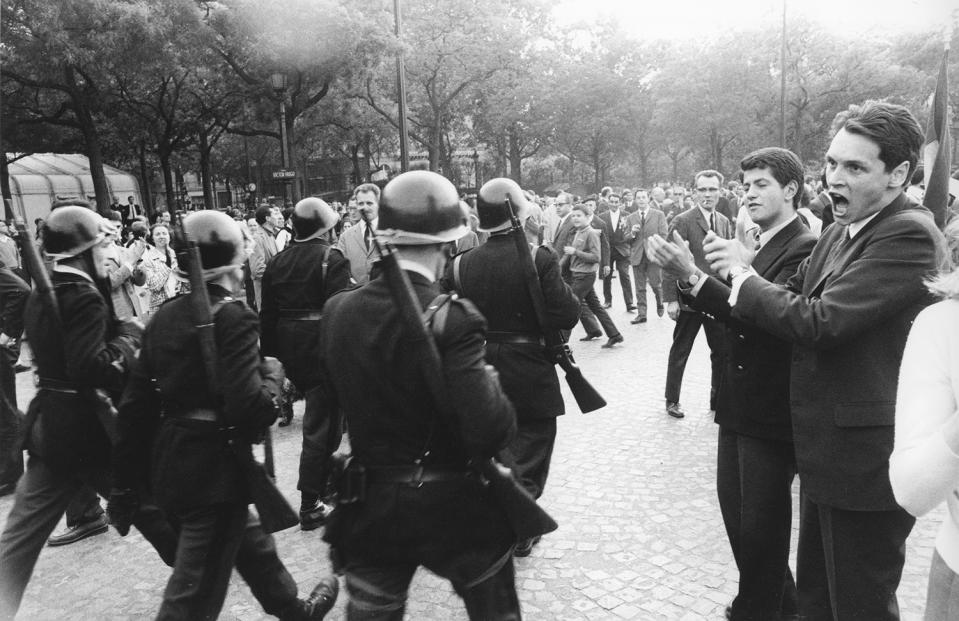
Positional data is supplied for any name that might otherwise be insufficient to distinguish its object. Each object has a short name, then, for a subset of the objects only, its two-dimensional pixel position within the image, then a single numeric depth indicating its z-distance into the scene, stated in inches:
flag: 114.8
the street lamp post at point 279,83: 562.9
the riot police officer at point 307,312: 191.0
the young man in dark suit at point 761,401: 118.8
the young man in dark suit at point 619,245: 494.9
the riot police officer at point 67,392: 137.3
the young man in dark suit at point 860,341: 94.5
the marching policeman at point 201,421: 113.0
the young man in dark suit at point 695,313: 245.9
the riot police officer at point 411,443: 85.8
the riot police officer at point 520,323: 161.3
